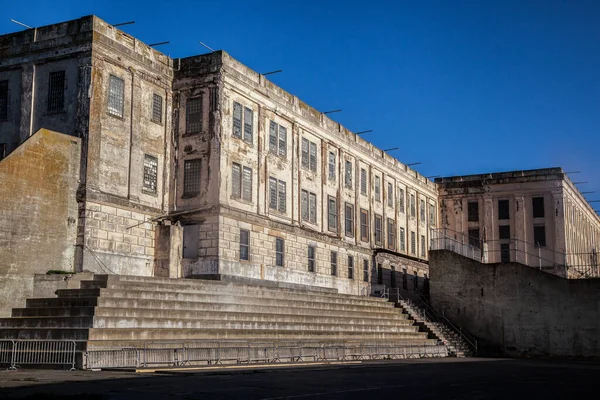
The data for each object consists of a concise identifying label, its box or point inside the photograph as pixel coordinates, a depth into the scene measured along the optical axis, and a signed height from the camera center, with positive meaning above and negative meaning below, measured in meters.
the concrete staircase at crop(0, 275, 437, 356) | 21.02 -0.35
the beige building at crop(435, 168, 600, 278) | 58.16 +7.83
